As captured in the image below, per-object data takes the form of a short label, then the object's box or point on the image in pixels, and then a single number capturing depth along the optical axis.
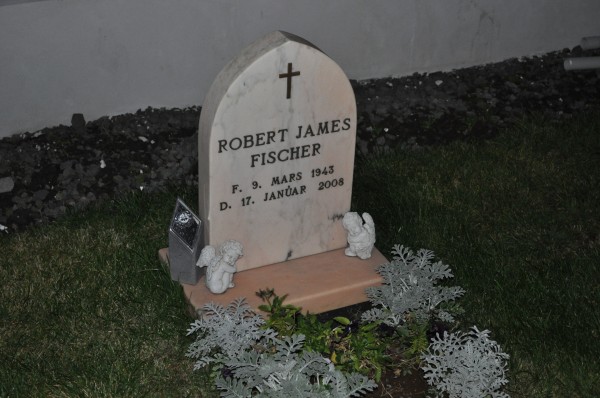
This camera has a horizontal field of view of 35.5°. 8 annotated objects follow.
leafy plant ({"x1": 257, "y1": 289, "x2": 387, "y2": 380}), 4.20
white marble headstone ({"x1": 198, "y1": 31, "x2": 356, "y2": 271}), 4.46
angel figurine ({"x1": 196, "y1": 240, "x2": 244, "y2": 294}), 4.59
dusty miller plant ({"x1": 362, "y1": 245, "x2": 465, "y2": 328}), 4.52
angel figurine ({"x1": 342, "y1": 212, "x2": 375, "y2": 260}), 4.92
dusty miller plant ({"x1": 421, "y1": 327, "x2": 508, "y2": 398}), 4.09
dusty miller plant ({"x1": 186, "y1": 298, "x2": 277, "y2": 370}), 4.18
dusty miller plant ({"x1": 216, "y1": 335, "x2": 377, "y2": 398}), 3.87
